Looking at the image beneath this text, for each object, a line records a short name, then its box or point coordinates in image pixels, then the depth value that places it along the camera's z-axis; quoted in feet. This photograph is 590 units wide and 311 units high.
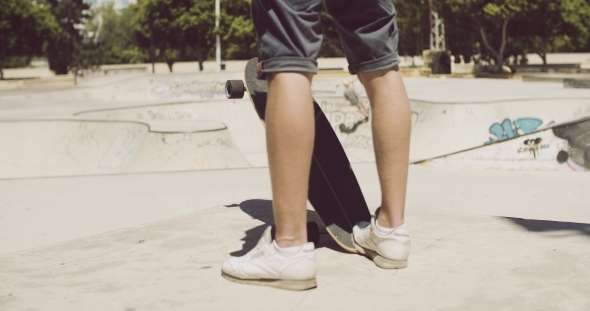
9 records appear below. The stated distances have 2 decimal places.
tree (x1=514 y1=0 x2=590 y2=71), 122.72
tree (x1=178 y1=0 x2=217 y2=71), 168.45
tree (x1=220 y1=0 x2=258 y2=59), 155.33
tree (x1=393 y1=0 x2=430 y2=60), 142.10
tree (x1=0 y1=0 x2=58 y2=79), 157.69
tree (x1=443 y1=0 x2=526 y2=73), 116.57
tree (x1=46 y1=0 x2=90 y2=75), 205.98
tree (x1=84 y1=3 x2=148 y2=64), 272.51
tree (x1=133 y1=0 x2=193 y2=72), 174.40
